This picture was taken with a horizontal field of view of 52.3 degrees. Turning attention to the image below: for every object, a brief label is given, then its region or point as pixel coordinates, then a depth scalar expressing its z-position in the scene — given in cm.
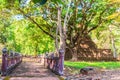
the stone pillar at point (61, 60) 588
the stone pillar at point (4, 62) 549
